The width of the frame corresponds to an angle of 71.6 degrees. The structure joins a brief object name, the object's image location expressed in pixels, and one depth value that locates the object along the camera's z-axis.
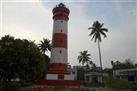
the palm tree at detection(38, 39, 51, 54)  25.12
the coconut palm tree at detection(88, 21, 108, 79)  19.36
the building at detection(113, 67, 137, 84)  22.67
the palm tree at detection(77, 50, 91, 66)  30.50
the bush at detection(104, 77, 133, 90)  12.06
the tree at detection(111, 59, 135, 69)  30.08
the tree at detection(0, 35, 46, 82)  13.10
